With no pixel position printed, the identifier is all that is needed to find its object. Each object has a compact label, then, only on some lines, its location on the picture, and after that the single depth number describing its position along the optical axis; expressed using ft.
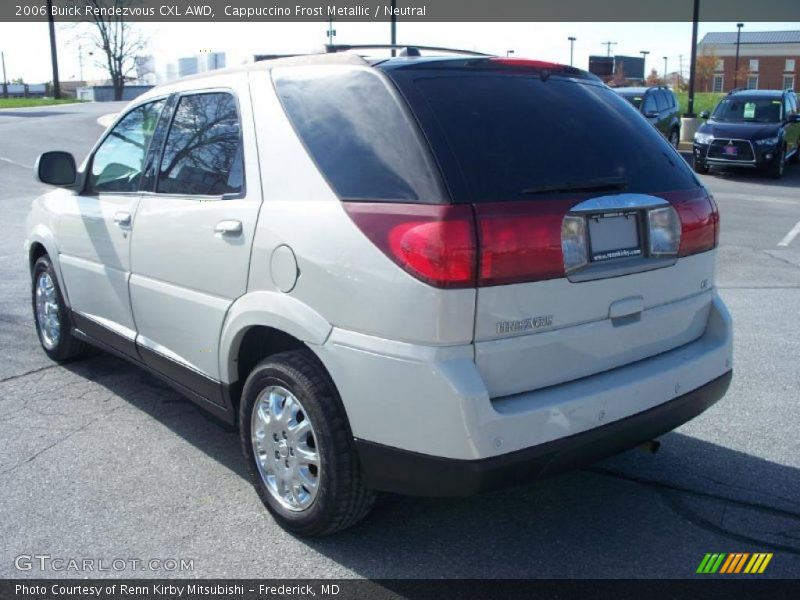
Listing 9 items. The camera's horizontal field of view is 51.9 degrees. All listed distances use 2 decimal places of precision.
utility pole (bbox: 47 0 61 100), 157.99
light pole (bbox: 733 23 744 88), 294.87
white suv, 9.20
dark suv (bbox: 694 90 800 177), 60.18
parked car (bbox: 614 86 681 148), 65.77
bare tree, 203.51
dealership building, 303.27
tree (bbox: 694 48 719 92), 305.73
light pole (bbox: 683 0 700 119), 77.77
